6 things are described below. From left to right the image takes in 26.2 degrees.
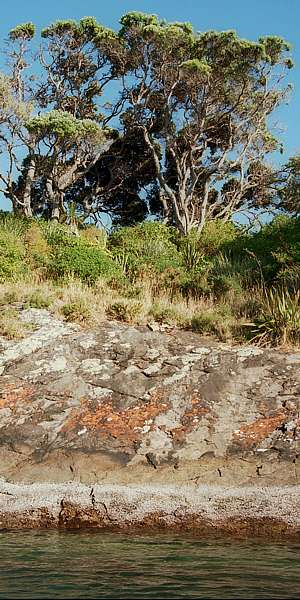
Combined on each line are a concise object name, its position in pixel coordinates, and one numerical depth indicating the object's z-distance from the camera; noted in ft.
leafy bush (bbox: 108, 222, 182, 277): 54.08
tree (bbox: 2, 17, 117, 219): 76.89
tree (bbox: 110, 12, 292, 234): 77.15
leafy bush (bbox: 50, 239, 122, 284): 50.34
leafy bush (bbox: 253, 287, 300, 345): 38.22
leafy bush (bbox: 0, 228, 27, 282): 49.42
